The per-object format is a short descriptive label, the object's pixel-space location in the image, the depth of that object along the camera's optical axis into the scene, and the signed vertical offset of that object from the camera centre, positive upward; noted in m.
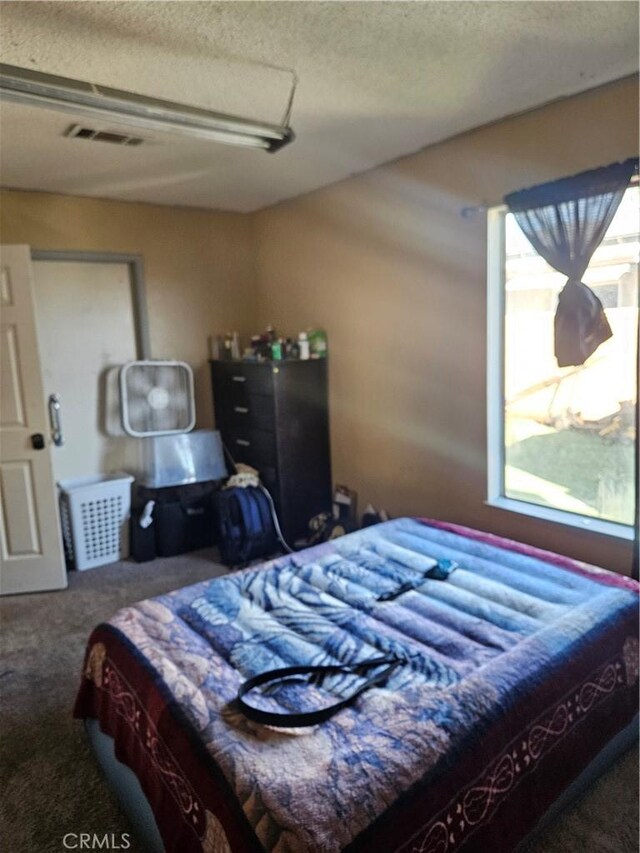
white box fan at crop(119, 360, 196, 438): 3.98 -0.30
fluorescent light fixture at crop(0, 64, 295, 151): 1.76 +0.86
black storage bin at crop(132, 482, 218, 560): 3.79 -1.11
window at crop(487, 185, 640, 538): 2.43 -0.27
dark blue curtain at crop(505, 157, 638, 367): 2.32 +0.44
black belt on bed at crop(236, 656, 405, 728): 1.50 -0.98
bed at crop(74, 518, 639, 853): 1.31 -1.00
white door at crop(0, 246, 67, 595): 3.20 -0.54
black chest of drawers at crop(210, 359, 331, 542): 3.75 -0.55
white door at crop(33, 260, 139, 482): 3.75 +0.07
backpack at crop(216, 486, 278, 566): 3.62 -1.12
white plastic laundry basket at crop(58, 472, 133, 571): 3.62 -1.04
